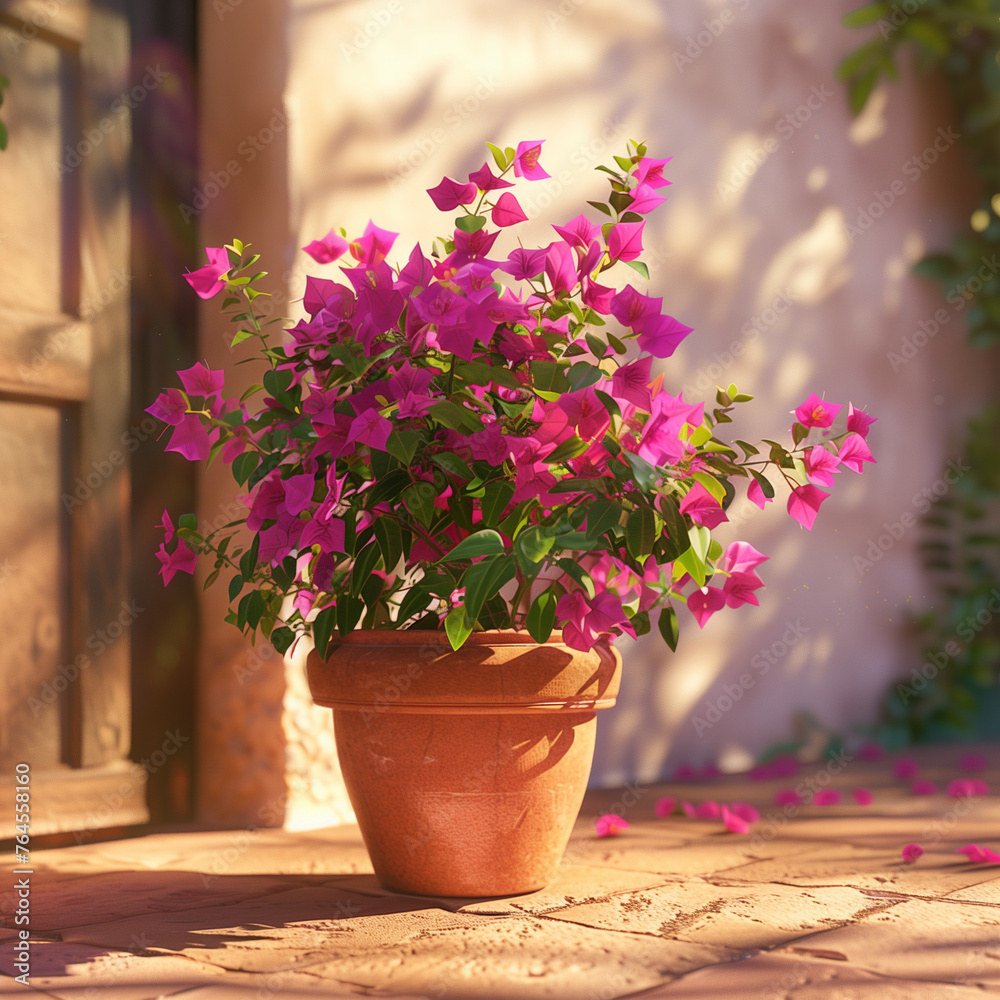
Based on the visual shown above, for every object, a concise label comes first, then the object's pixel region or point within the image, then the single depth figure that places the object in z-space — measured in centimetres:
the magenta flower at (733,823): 192
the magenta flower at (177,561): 143
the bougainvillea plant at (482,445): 124
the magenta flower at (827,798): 227
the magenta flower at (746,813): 200
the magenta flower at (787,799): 225
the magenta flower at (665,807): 208
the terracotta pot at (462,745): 134
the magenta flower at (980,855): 164
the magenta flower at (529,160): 136
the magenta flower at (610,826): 190
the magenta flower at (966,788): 226
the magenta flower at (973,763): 275
